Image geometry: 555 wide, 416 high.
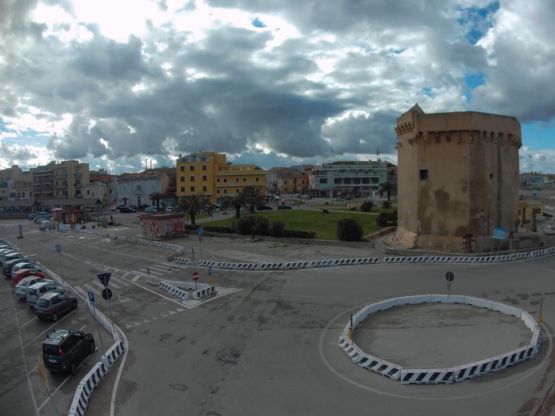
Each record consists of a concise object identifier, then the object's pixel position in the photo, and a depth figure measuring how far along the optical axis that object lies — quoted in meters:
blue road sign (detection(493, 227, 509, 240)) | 28.62
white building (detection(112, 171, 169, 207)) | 95.88
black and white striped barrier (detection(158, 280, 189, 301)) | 22.56
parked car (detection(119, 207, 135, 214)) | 85.94
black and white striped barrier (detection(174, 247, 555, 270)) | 29.48
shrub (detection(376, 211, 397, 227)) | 47.59
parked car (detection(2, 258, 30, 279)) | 30.36
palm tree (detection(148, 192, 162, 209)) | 82.31
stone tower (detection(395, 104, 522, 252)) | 32.09
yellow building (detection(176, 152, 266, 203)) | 85.25
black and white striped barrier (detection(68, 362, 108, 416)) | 11.22
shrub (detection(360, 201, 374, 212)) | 62.64
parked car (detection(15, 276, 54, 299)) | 24.03
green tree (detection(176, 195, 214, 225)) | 52.56
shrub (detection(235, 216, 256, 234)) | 44.91
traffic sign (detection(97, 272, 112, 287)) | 15.69
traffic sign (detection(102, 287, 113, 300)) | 15.63
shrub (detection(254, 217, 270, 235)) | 43.56
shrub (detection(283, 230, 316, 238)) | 40.41
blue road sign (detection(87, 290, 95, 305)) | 17.24
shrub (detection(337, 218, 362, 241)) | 37.41
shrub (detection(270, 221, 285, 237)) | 42.06
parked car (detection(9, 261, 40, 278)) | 29.20
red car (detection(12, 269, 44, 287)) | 27.28
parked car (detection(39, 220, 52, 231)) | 63.72
